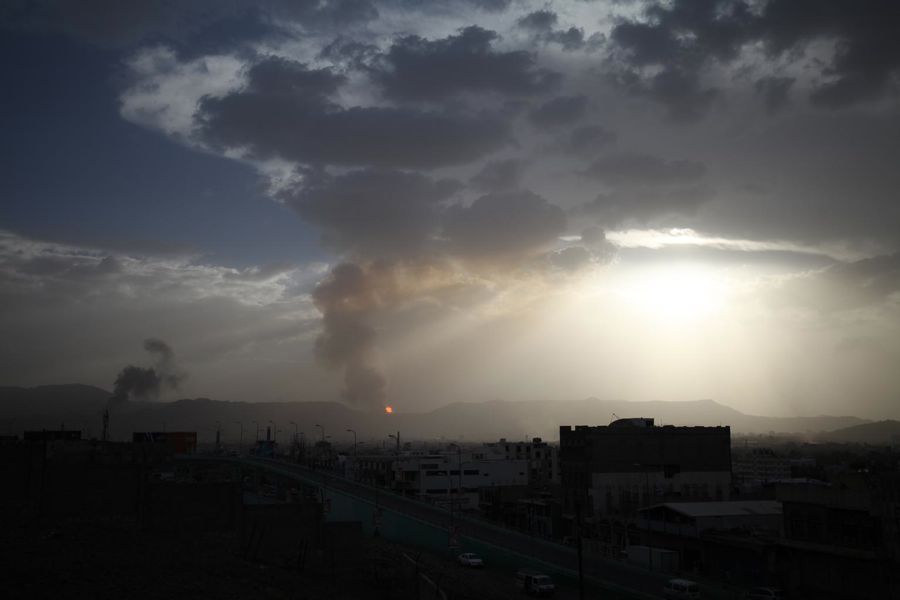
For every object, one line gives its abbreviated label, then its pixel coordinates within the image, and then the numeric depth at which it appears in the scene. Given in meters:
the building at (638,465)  82.25
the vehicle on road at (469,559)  56.00
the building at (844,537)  37.91
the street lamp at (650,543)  51.53
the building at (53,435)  84.20
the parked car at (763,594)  40.59
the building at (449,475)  106.25
